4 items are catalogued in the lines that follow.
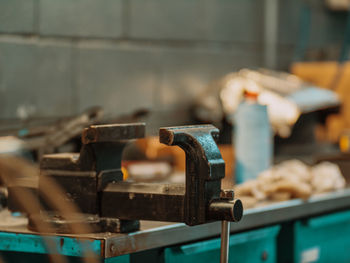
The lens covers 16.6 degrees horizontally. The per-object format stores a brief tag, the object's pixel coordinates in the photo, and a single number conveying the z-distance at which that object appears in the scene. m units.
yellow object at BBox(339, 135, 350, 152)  3.16
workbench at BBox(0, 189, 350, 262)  1.95
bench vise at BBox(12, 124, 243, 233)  1.90
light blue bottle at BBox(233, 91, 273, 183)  2.62
